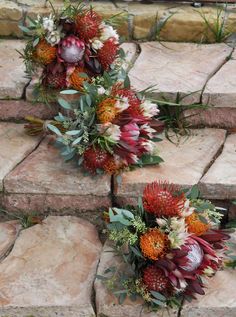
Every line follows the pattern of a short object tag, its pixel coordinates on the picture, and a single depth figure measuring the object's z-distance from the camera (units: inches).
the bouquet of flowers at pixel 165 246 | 90.3
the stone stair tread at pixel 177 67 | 121.5
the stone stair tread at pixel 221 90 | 118.5
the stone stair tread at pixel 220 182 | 105.1
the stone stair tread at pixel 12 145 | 111.8
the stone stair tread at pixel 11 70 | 123.1
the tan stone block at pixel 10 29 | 143.6
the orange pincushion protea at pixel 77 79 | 115.0
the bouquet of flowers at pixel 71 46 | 113.0
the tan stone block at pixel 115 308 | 93.5
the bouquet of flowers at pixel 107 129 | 103.7
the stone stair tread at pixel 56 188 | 106.9
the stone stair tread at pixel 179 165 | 106.1
